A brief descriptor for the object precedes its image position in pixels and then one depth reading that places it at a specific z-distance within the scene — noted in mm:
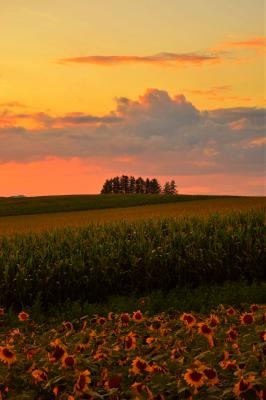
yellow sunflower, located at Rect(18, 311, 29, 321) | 8856
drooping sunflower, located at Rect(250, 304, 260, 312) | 8750
